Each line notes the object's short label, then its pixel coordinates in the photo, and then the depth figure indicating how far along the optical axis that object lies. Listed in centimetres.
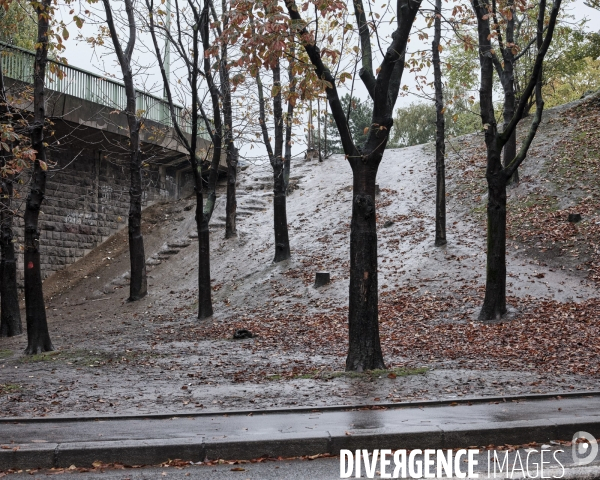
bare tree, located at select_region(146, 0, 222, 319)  1608
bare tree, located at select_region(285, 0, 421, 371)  922
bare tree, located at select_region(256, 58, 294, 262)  2044
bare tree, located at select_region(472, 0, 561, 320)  1340
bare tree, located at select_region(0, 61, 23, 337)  1488
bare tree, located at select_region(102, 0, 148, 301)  1959
